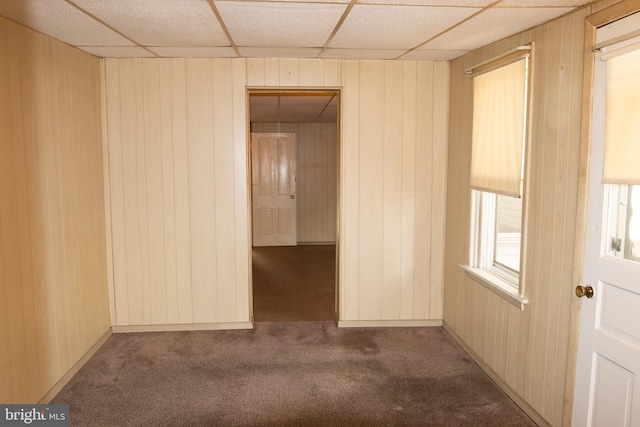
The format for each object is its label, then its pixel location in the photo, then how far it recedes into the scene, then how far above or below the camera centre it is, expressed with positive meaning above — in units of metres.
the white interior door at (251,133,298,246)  8.56 -0.32
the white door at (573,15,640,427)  2.22 -0.73
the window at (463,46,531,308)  3.09 +0.00
